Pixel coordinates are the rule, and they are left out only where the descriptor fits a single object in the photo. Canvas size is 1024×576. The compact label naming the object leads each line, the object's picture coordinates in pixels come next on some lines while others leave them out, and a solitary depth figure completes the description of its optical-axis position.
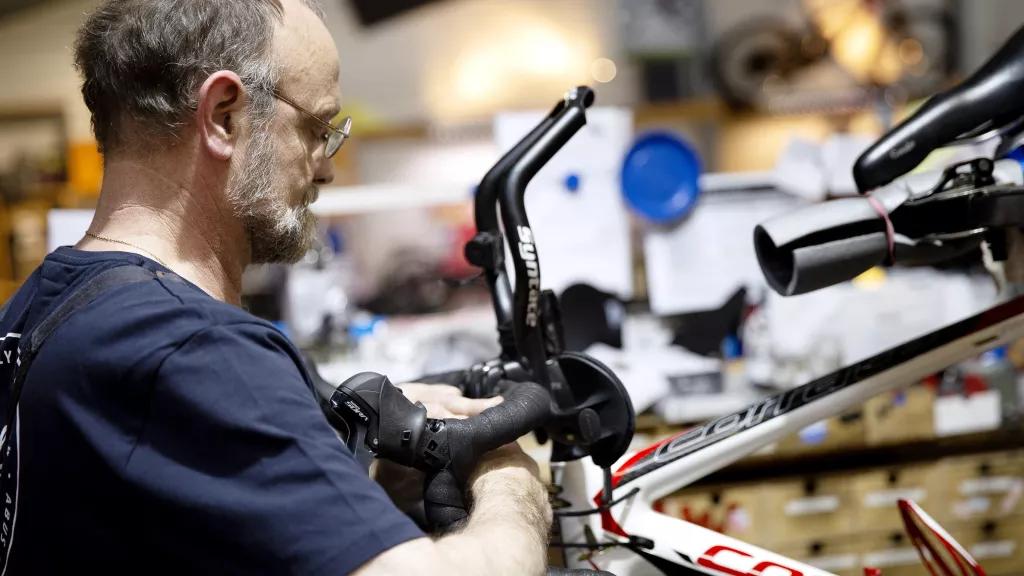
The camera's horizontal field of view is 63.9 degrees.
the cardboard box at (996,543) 1.92
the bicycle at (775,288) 1.02
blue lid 2.18
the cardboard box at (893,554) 1.88
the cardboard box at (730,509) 1.83
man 0.69
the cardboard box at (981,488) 1.91
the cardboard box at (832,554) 1.86
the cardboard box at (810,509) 1.84
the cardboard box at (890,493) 1.88
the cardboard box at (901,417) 1.90
